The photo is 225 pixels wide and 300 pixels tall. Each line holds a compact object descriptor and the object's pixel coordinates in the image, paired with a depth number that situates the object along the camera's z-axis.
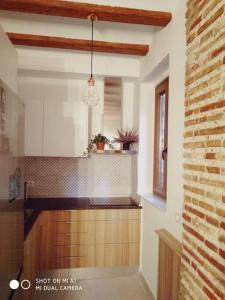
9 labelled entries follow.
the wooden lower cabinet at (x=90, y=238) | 2.88
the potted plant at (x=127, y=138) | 3.30
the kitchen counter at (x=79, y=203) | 2.91
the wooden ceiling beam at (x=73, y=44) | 2.49
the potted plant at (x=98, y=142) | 3.23
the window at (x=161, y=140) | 2.74
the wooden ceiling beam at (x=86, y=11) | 1.90
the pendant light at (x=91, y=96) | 2.19
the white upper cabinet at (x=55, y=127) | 3.06
